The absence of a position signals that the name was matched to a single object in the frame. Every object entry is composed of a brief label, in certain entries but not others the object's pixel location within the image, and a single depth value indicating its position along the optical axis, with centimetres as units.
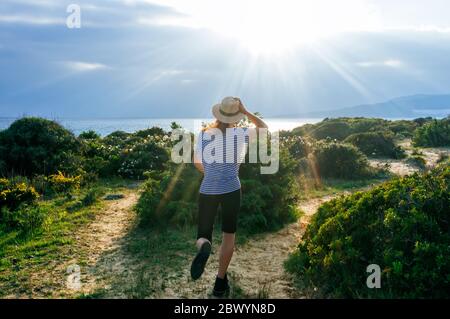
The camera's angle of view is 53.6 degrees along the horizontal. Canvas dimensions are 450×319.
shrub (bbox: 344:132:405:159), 2512
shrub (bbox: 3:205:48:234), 1036
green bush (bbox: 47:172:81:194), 1494
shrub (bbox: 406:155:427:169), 2141
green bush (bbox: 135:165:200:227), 1057
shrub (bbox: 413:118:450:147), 2977
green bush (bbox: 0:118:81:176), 1770
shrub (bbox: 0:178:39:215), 1159
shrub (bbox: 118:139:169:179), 1867
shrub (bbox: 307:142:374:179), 1897
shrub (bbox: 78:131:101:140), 2760
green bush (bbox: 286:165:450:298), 585
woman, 604
